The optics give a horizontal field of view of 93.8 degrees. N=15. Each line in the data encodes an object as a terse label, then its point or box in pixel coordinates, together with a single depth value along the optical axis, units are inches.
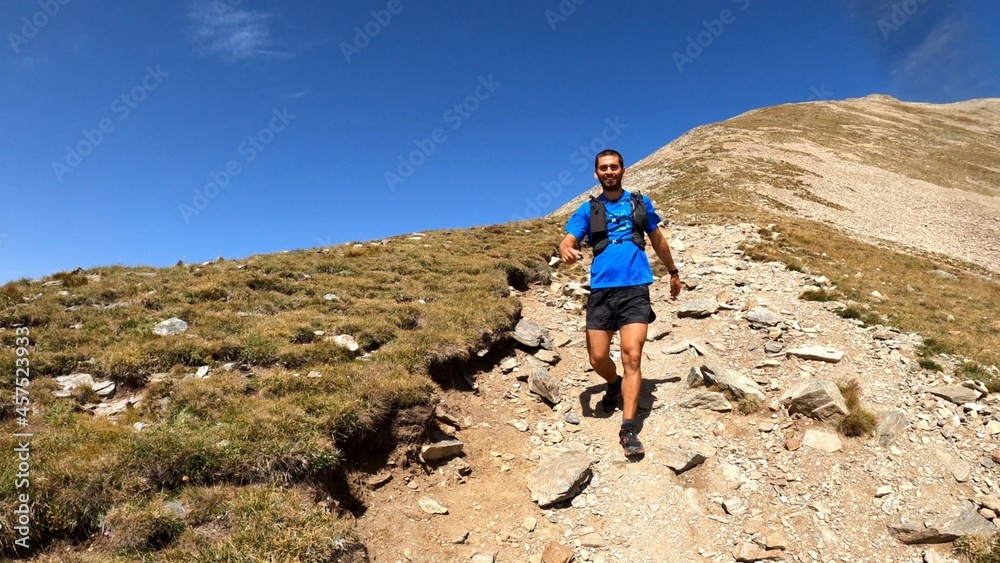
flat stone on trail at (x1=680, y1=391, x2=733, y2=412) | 287.1
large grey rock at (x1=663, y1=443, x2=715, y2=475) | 243.0
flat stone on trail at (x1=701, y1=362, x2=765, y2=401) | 292.0
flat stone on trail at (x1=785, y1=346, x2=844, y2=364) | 326.0
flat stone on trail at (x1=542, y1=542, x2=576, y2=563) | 203.5
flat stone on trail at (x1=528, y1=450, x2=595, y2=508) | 235.6
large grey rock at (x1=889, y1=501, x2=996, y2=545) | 189.5
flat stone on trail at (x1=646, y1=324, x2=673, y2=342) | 409.4
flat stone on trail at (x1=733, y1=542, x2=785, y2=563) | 193.8
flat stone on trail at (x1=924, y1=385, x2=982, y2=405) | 270.7
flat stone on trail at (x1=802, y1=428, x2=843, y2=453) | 244.4
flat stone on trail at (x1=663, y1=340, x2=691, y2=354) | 377.7
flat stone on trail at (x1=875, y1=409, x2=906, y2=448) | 243.6
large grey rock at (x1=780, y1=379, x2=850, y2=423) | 260.5
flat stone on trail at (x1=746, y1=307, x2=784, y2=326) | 398.0
